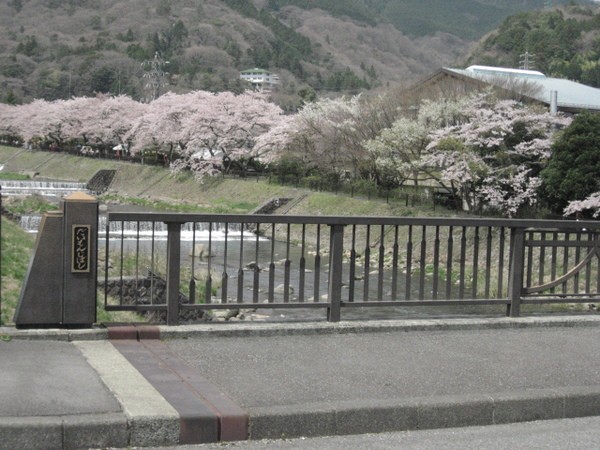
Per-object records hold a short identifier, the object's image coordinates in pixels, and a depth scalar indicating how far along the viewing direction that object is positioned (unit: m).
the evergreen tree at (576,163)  30.56
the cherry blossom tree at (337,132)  46.00
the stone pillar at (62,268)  7.47
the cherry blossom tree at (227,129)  61.41
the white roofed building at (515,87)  41.28
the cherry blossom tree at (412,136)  39.44
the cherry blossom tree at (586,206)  29.39
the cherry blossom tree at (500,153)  34.91
